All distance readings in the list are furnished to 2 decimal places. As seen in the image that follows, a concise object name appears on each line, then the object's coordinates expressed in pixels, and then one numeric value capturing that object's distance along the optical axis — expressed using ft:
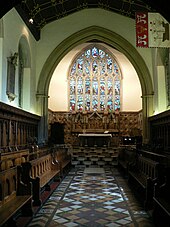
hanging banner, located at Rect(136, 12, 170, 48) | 28.35
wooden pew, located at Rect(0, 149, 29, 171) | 18.75
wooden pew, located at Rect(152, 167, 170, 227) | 15.53
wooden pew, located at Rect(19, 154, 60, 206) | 18.40
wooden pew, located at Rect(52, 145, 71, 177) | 34.43
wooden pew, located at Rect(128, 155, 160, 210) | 19.19
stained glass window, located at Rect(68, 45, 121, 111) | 75.82
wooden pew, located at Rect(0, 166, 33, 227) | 13.73
